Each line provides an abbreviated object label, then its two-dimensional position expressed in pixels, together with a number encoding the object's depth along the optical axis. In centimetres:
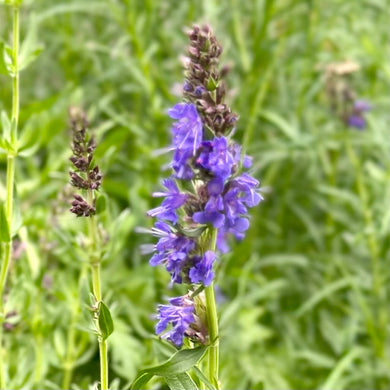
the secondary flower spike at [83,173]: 42
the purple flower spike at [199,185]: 41
